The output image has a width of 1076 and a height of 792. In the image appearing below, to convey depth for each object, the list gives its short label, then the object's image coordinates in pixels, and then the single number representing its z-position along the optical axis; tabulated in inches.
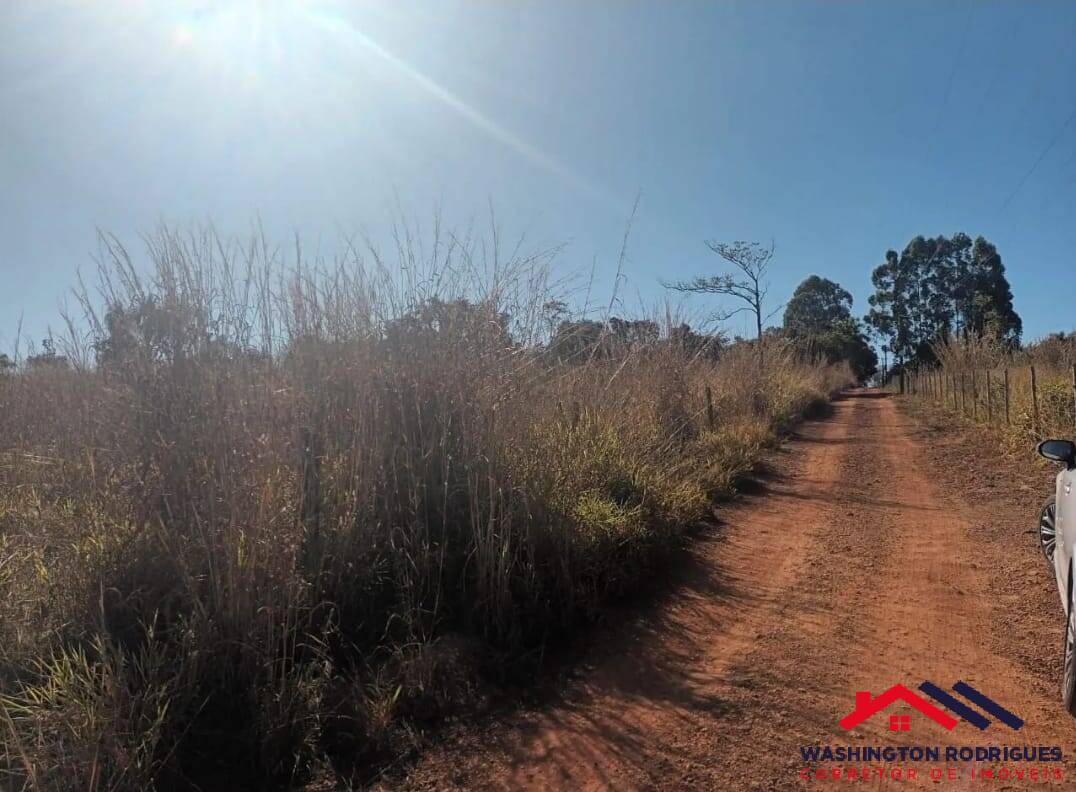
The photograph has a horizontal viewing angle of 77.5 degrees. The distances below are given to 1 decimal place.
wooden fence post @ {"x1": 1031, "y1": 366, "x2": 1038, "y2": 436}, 423.6
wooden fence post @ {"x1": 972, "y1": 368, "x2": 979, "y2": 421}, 633.2
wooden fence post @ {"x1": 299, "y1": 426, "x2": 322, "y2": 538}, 137.6
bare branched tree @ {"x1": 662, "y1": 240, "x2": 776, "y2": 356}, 888.3
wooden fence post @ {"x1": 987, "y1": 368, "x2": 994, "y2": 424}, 558.5
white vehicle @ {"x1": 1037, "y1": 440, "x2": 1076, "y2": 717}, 111.2
